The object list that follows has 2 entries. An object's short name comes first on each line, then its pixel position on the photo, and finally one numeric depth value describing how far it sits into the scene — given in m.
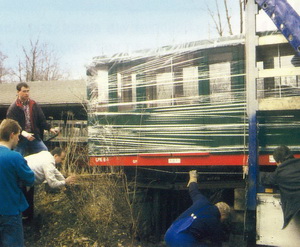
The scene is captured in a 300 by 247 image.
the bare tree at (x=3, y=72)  44.57
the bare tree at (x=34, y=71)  40.75
